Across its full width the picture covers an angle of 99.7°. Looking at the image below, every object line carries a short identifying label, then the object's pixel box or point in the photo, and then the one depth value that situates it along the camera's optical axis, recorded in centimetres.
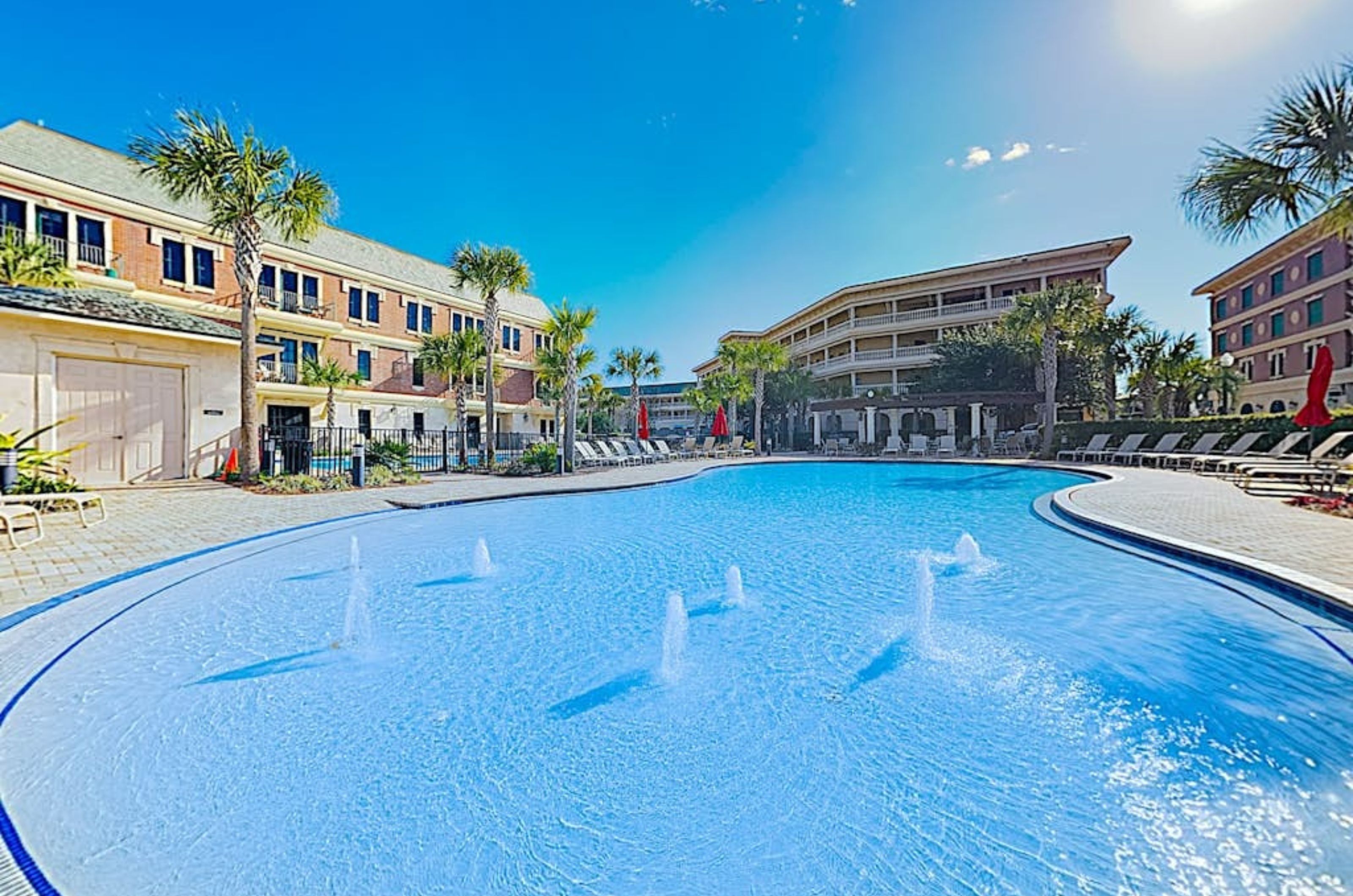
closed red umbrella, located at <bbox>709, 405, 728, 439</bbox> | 3031
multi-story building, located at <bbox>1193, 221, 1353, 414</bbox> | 2758
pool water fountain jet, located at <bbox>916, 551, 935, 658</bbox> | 446
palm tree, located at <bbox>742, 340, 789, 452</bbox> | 3281
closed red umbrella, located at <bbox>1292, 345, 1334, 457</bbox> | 1132
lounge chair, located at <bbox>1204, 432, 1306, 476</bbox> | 1510
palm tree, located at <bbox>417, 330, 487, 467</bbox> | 2278
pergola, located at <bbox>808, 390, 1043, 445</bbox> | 2680
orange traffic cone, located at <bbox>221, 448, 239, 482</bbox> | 1394
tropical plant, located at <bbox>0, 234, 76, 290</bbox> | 1346
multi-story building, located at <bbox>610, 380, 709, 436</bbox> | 7519
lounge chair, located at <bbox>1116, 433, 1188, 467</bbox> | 1967
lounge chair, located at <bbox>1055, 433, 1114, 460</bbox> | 2238
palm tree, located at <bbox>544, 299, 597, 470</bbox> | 1911
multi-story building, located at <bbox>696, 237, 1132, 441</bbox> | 3538
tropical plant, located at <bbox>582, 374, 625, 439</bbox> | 3228
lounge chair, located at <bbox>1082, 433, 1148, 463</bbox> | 2098
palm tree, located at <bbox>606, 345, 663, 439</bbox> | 3403
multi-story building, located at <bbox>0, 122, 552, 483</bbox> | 1223
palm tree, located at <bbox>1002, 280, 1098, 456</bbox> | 2303
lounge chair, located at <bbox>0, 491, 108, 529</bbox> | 728
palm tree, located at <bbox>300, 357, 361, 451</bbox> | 2284
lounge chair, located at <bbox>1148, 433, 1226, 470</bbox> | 1808
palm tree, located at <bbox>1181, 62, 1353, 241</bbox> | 755
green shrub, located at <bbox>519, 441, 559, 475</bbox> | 1861
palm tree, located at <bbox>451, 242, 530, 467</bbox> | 1956
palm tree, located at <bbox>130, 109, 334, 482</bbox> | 1276
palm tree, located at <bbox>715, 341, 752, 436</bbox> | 3344
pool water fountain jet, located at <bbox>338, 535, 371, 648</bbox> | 454
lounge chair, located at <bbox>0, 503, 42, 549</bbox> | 634
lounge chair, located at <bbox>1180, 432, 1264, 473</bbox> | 1666
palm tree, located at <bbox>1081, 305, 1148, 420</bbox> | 2356
